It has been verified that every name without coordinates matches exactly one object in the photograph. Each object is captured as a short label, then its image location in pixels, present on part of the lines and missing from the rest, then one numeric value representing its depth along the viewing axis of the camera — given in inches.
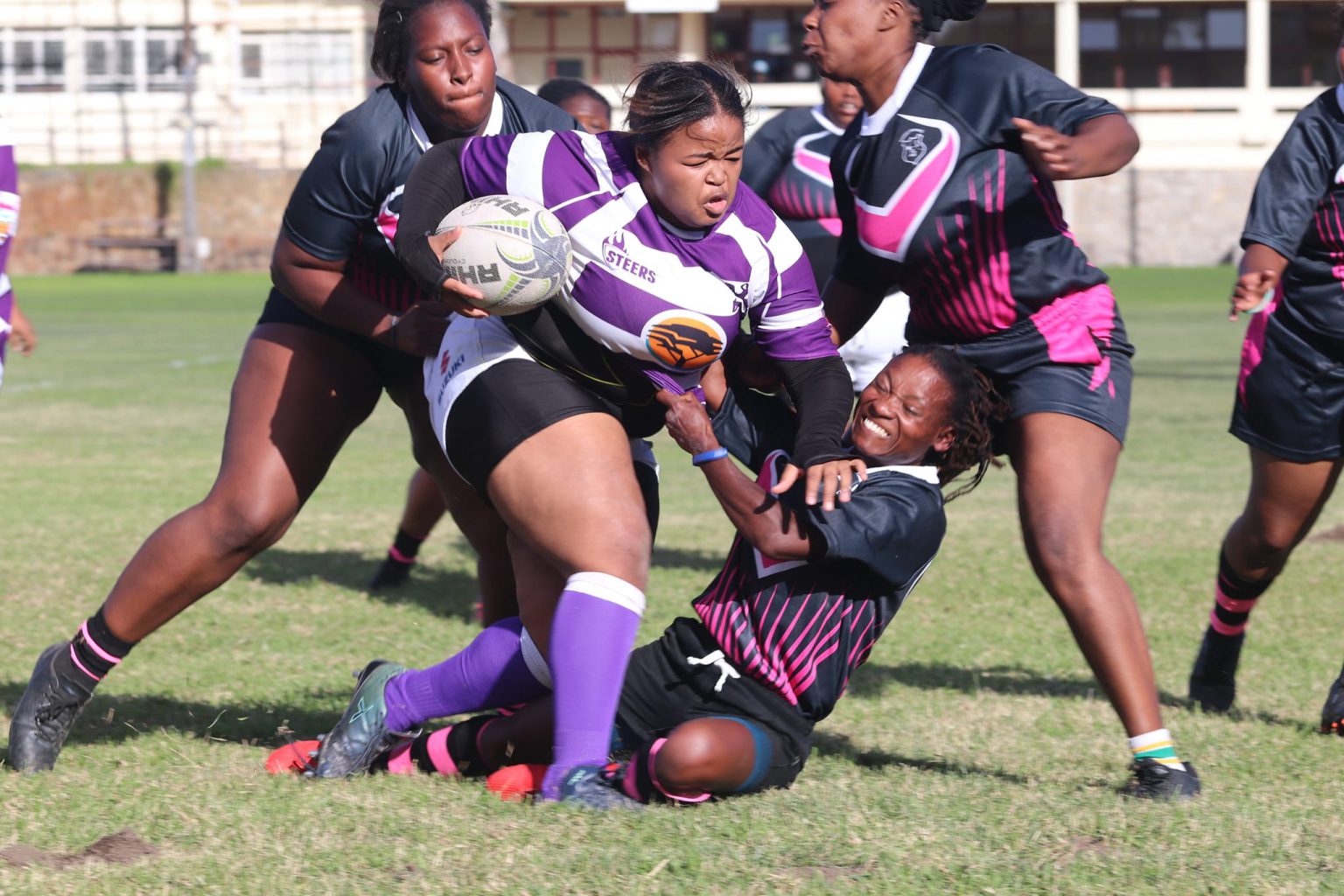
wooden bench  3471.9
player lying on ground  320.5
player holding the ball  314.5
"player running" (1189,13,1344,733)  397.4
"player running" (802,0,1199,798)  343.6
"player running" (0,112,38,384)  386.6
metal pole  3454.7
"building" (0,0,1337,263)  3710.6
